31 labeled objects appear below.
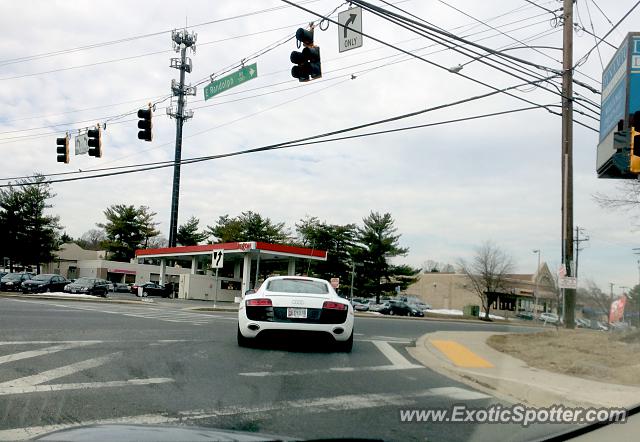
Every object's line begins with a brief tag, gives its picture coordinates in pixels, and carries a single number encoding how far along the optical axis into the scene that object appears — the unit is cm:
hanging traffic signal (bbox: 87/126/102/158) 2133
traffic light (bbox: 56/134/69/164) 2209
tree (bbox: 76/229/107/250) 12708
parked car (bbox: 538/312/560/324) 5205
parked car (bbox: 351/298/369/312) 4934
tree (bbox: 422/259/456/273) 12369
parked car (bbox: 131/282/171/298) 5016
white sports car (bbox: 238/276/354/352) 934
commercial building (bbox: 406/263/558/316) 7538
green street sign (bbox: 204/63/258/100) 1720
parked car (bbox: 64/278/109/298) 3962
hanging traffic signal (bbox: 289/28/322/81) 1285
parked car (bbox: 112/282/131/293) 5669
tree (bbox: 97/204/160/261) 8019
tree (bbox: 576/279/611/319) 5975
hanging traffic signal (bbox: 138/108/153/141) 2014
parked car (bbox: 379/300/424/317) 4825
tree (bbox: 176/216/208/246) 8875
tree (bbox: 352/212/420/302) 6047
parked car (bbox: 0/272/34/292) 3909
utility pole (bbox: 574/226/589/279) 6362
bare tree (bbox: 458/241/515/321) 6224
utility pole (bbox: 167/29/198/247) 5264
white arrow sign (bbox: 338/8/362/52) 1262
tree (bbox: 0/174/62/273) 6003
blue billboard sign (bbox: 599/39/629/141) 1679
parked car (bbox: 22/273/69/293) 3762
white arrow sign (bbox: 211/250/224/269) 2783
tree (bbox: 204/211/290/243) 7275
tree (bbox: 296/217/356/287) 6166
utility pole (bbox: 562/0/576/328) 1828
